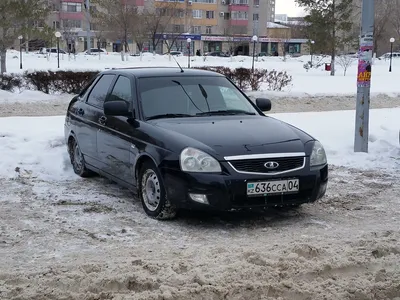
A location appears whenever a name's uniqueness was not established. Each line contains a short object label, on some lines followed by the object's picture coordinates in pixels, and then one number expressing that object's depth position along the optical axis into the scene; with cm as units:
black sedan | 553
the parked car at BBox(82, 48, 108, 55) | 6752
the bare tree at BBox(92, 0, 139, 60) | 5719
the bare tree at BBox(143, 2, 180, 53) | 6856
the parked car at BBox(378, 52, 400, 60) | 7094
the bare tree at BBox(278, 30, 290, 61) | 9415
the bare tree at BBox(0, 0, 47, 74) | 2555
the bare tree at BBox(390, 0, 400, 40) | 6722
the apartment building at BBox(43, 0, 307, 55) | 8675
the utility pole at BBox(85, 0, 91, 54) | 5960
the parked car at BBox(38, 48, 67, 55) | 6191
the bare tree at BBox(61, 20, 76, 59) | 7196
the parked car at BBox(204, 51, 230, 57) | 8100
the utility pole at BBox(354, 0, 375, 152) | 927
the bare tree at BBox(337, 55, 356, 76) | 4357
